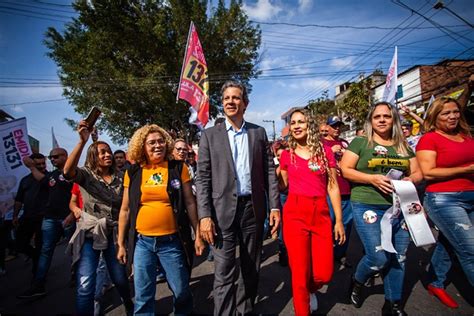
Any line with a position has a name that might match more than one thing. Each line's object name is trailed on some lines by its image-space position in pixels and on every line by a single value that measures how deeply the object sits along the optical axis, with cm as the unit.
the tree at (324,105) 2990
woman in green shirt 241
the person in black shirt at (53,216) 353
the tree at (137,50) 1450
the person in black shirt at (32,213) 423
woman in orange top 224
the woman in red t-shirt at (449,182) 243
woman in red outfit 229
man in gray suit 226
